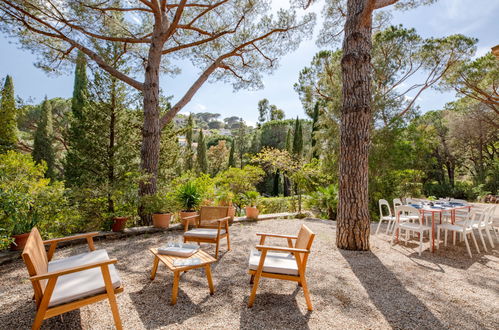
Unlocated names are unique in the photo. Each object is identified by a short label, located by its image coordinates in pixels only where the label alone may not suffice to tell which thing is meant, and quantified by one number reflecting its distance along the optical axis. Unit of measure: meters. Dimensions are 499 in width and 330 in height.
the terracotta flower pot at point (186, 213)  5.02
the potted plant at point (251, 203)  6.35
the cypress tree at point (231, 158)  24.59
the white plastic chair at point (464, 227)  3.97
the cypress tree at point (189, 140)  18.48
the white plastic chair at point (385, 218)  4.87
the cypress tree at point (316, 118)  17.17
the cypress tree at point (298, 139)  21.59
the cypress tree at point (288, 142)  22.69
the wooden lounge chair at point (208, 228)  3.59
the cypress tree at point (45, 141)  12.97
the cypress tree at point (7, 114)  4.44
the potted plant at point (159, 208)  5.15
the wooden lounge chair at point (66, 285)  1.63
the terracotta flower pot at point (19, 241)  3.39
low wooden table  2.29
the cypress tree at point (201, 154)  22.14
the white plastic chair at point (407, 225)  3.97
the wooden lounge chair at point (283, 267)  2.26
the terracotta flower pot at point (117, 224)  4.66
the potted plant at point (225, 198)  6.37
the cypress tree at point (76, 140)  6.68
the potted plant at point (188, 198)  5.39
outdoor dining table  4.14
